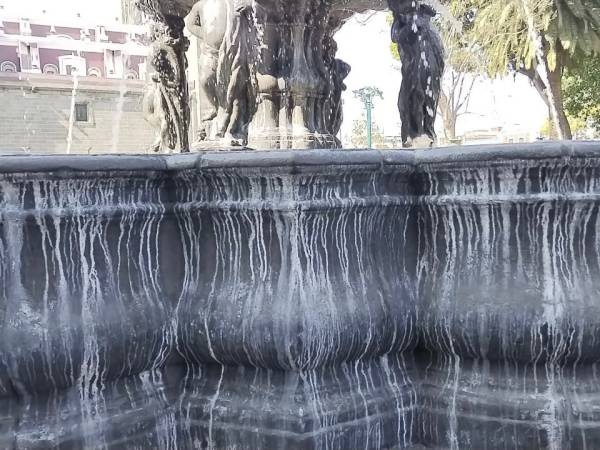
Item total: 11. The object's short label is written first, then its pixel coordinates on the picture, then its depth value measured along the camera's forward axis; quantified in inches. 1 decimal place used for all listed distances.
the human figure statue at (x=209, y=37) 185.6
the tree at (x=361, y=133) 1273.5
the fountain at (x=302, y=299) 89.1
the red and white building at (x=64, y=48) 1334.9
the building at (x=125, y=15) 1404.5
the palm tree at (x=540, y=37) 676.1
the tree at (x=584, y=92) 828.0
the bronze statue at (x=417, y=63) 186.4
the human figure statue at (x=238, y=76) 173.2
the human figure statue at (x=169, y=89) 230.2
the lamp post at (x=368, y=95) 994.5
